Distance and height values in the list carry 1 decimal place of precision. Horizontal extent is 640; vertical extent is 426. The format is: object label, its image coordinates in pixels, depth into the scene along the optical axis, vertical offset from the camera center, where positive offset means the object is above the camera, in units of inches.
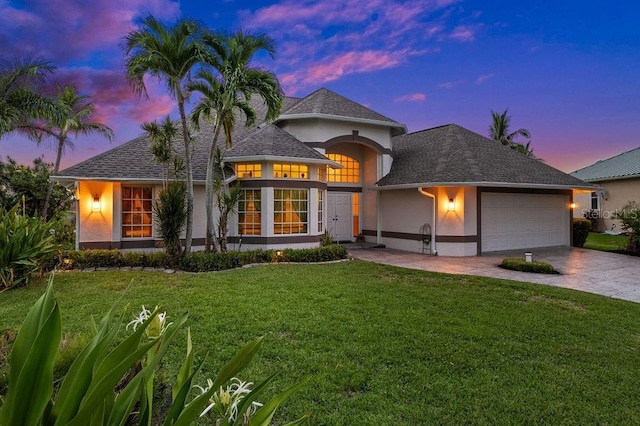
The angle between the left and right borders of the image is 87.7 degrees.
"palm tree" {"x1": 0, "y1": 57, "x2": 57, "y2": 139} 518.0 +199.2
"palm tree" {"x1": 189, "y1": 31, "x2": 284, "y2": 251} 379.9 +159.0
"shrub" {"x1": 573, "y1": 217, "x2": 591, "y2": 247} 620.4 -25.8
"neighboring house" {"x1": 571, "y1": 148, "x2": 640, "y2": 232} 813.9 +78.2
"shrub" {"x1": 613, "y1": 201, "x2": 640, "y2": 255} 515.2 -16.9
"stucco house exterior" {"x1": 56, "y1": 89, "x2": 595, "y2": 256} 456.4 +45.9
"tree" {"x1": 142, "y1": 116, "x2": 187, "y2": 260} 387.2 +23.3
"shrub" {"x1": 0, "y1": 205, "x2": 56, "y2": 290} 292.8 -26.4
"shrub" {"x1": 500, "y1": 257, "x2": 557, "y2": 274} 390.0 -58.5
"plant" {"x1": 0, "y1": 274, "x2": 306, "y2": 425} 41.3 -22.6
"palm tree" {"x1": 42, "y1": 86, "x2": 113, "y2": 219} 700.0 +213.4
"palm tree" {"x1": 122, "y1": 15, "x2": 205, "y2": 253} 355.6 +180.9
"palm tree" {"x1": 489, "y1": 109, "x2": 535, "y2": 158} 1247.5 +325.2
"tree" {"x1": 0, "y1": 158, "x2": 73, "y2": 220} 676.6 +62.5
